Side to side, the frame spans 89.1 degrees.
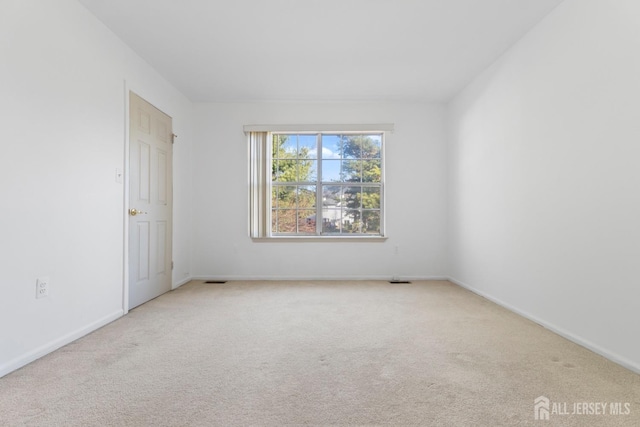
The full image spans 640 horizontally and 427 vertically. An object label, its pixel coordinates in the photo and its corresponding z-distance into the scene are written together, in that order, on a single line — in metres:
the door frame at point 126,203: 3.08
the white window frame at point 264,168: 4.71
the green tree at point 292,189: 4.88
